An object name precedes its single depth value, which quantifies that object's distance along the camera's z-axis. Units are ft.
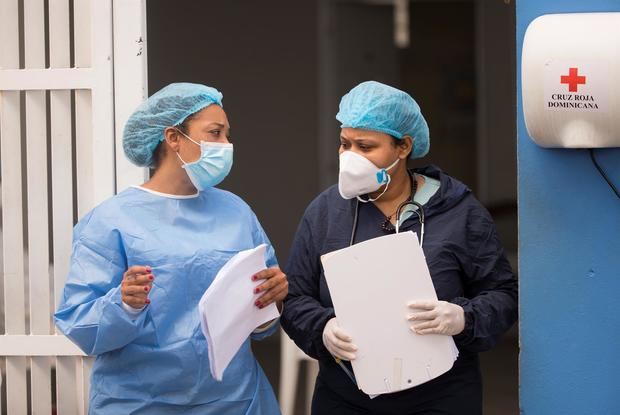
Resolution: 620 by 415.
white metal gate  16.49
